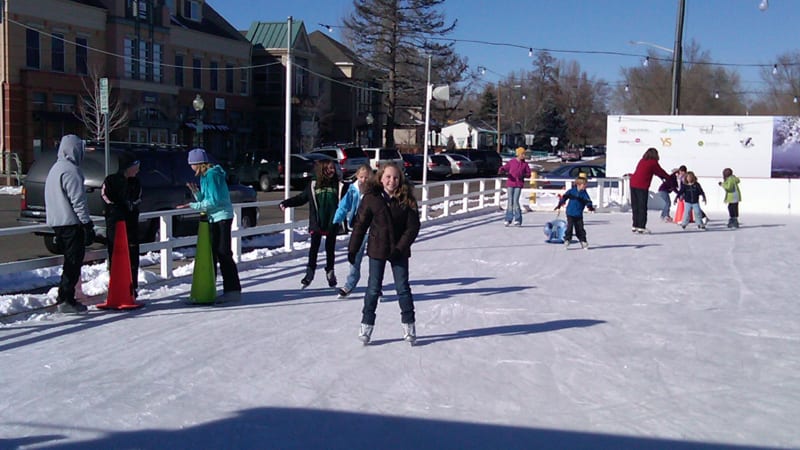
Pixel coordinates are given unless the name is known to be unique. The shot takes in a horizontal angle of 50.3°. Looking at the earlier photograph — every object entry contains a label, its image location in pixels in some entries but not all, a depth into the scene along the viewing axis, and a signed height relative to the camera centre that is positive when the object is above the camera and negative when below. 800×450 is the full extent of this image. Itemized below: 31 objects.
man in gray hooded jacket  8.34 -0.62
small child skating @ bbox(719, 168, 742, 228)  19.47 -0.96
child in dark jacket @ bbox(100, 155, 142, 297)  9.21 -0.62
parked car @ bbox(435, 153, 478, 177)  51.06 -0.88
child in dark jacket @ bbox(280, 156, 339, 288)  10.41 -0.72
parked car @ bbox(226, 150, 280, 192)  34.91 -0.93
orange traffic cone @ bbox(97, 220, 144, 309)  8.91 -1.41
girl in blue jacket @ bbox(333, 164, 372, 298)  10.04 -0.72
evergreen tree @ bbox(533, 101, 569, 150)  96.25 +3.05
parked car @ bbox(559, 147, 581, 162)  81.31 -0.22
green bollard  9.33 -1.37
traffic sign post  15.40 +0.90
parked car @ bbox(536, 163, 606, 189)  30.48 -0.73
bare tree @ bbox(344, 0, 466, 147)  54.25 +7.24
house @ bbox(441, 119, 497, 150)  103.74 +2.25
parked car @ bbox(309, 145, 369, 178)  39.34 -0.34
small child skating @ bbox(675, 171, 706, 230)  19.30 -0.92
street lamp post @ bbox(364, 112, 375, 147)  63.92 +2.24
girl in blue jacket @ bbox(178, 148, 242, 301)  9.42 -0.61
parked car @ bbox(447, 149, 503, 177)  53.28 -0.53
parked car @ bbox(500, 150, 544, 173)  71.38 -0.35
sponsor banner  29.03 +0.37
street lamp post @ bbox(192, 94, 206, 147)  36.03 +1.82
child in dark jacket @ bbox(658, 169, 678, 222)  20.17 -0.84
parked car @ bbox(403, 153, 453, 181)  47.22 -0.85
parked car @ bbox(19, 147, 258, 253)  13.20 -0.61
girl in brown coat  7.34 -0.66
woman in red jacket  17.58 -0.60
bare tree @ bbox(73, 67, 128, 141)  37.50 +1.61
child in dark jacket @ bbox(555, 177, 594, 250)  14.98 -0.90
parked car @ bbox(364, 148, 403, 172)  42.09 -0.19
